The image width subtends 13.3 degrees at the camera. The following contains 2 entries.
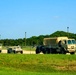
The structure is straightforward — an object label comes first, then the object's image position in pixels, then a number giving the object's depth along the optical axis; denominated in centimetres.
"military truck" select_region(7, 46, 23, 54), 6016
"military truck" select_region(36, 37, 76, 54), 4978
